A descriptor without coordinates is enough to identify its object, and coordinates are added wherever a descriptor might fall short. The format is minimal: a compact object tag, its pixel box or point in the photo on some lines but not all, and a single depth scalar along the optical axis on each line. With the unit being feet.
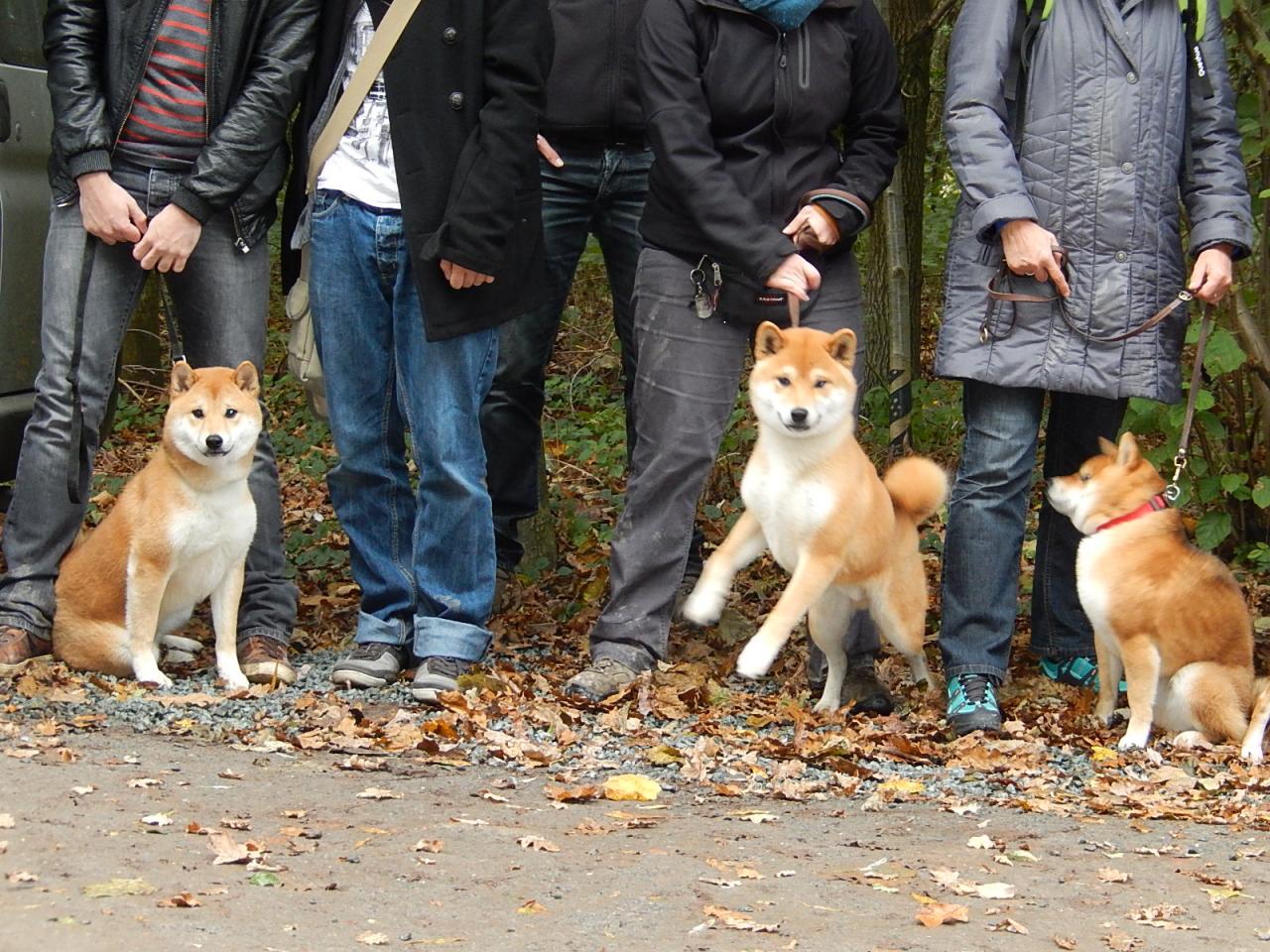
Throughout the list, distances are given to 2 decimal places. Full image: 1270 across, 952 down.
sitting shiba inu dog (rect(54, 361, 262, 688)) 32.76
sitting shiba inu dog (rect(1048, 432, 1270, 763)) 31.22
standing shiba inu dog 30.01
